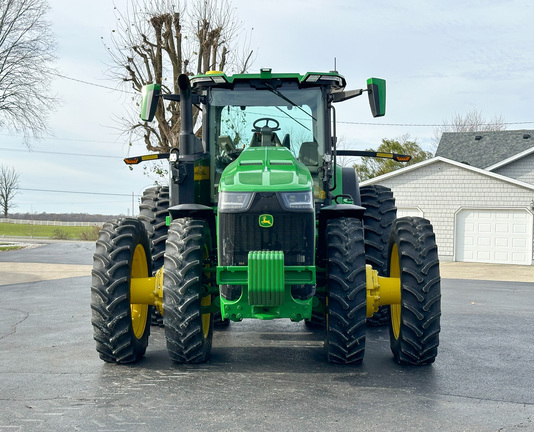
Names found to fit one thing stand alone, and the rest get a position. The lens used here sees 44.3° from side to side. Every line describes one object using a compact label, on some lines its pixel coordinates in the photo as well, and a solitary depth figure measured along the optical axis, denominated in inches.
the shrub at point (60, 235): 2142.0
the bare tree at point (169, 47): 941.2
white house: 975.6
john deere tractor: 234.1
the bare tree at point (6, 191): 3169.3
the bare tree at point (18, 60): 1248.8
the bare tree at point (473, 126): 2149.4
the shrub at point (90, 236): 2068.2
